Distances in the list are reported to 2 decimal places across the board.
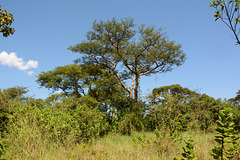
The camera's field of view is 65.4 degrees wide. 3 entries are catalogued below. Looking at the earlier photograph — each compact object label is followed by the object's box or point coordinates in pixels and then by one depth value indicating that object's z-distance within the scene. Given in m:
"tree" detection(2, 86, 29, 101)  23.31
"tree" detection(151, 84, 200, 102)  22.27
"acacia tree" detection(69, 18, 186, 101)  14.05
